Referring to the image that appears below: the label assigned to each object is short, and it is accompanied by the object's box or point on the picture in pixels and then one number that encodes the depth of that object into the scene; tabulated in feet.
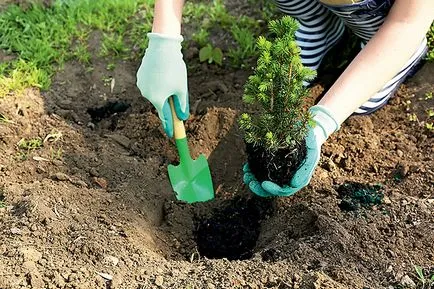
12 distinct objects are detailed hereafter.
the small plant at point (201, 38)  11.94
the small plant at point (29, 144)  9.78
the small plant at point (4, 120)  10.11
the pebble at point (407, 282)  7.54
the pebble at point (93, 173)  9.30
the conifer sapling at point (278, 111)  7.07
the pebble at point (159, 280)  7.34
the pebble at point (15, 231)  7.86
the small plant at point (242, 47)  11.69
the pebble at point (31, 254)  7.39
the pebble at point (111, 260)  7.60
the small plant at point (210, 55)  11.62
